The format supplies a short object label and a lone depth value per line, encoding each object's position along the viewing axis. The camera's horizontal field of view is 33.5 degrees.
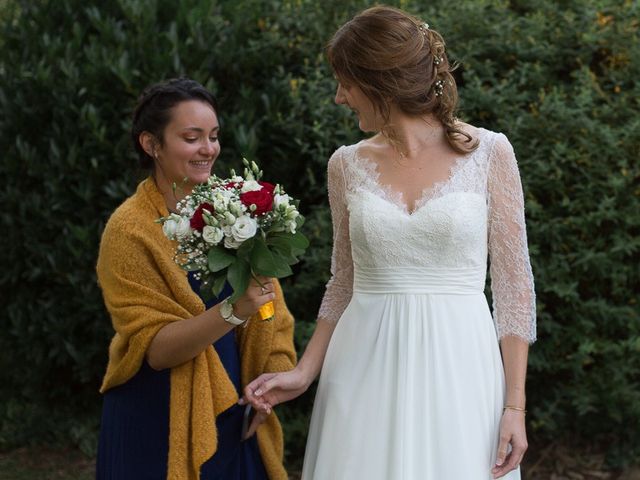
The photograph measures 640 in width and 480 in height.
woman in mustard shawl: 3.57
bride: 3.32
